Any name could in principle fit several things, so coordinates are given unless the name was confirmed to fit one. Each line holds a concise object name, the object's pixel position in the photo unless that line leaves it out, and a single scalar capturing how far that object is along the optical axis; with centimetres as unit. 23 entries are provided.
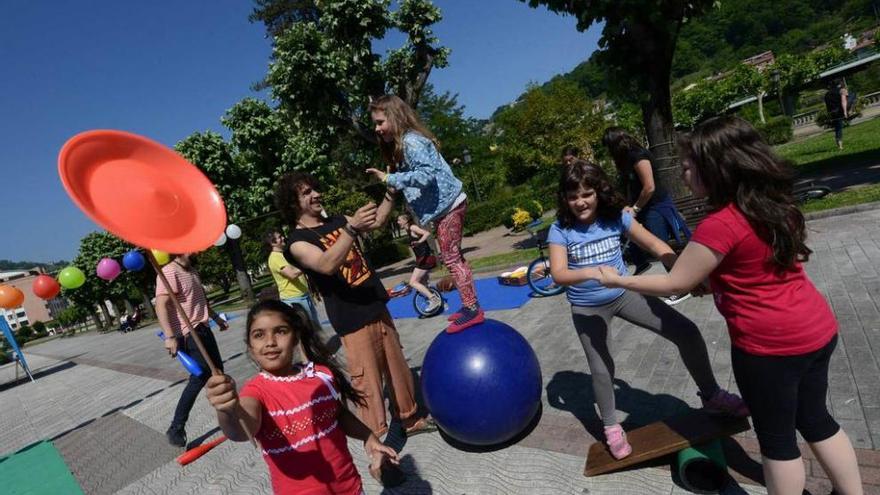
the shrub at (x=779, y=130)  2909
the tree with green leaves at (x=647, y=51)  908
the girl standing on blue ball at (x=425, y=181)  384
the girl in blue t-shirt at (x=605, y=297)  310
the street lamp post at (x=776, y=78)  4281
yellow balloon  584
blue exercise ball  365
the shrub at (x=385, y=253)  2767
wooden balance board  302
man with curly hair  353
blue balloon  712
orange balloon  1250
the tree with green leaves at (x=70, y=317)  4969
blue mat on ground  915
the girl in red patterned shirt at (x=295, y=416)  235
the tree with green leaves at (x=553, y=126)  2139
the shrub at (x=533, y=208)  1945
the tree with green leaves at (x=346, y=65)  1481
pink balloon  817
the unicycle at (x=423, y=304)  992
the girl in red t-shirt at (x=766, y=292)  209
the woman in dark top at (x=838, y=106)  1611
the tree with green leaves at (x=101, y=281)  3041
